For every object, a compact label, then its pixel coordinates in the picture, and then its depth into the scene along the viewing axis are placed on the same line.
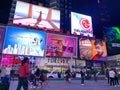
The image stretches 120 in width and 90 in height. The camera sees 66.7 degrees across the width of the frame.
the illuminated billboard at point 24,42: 18.05
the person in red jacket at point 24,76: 4.06
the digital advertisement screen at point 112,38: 27.22
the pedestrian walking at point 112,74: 7.94
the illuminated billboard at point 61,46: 20.17
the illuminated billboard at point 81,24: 21.86
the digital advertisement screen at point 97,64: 23.39
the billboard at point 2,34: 18.05
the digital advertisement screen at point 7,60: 17.62
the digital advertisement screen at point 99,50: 22.62
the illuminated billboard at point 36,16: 19.31
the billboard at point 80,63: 21.78
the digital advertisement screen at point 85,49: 21.67
